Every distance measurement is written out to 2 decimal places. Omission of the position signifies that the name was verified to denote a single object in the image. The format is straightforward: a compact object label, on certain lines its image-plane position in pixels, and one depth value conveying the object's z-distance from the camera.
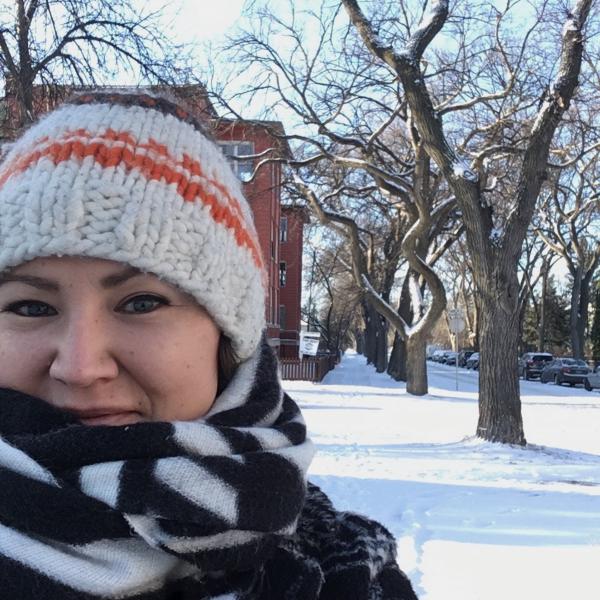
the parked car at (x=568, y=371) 30.00
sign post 26.48
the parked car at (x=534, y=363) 35.62
